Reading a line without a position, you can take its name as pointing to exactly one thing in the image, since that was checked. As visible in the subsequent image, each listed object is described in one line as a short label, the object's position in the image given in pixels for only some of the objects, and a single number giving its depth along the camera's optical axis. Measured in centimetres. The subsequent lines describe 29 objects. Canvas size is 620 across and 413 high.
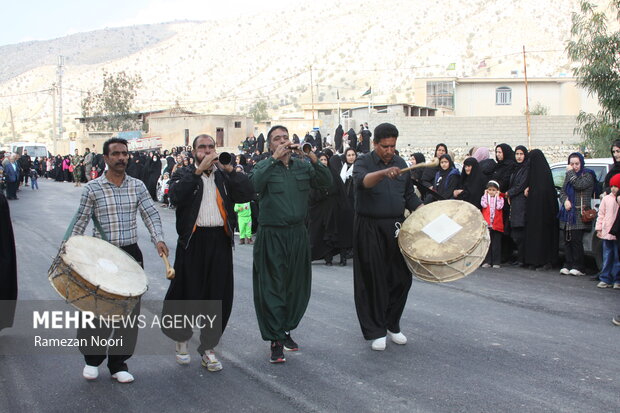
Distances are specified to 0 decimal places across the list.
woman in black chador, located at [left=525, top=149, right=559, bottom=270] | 1136
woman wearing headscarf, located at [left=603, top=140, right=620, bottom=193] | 969
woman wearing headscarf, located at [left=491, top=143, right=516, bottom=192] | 1212
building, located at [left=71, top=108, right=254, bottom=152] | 5722
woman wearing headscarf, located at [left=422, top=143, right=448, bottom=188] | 1341
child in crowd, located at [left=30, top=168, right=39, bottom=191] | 3372
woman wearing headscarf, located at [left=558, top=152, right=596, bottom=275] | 1067
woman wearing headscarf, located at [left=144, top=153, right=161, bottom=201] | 2827
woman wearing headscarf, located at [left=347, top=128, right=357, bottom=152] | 3091
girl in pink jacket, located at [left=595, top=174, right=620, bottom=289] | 952
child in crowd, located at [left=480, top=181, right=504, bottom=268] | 1181
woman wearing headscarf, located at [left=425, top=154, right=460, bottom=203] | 1242
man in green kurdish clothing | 629
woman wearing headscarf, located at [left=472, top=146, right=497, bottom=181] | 1253
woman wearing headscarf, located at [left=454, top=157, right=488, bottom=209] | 1212
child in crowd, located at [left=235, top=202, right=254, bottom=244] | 1456
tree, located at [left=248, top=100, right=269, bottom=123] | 7498
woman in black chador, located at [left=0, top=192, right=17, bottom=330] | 695
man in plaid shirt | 577
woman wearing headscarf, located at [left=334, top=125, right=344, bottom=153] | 3453
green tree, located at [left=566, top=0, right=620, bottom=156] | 1639
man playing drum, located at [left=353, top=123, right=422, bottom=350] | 668
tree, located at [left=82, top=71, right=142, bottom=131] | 6838
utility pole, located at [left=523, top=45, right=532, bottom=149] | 3041
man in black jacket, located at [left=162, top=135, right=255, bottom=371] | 605
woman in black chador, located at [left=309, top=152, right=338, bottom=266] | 1216
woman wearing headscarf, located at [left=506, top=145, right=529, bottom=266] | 1164
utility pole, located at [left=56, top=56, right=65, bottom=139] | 6423
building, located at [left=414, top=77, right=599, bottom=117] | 4925
